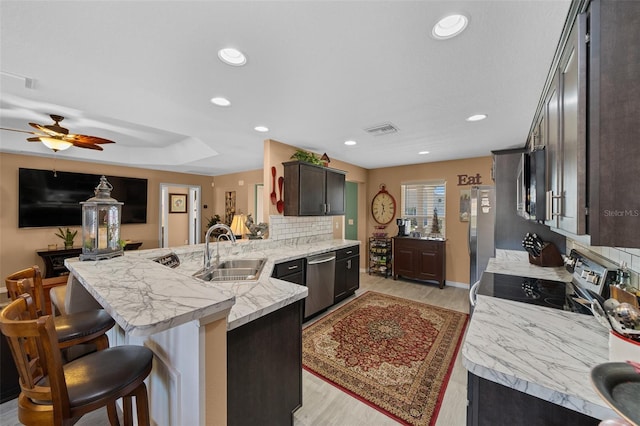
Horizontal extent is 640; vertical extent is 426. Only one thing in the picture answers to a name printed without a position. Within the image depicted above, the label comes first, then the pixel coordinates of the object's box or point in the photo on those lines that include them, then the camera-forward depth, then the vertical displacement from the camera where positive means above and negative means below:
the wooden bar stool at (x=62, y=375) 0.84 -0.70
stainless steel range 1.33 -0.53
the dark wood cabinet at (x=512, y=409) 0.79 -0.69
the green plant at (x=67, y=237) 4.49 -0.46
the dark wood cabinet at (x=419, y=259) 4.46 -0.89
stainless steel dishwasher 3.07 -0.92
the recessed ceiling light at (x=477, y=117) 2.45 +0.99
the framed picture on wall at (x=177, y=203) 6.61 +0.26
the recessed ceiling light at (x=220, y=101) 2.17 +1.02
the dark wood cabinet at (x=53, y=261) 4.22 -0.86
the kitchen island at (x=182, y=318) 0.84 -0.48
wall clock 5.32 +0.13
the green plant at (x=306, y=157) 3.49 +0.81
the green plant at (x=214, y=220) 6.60 -0.21
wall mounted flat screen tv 4.18 +0.33
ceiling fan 2.67 +0.85
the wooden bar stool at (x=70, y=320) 1.32 -0.66
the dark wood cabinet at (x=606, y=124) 0.74 +0.29
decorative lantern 1.75 -0.11
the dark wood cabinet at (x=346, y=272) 3.60 -0.94
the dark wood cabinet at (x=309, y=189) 3.32 +0.34
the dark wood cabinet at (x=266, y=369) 1.17 -0.85
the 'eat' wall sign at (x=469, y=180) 4.34 +0.61
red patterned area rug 1.86 -1.40
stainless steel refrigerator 3.46 -0.21
